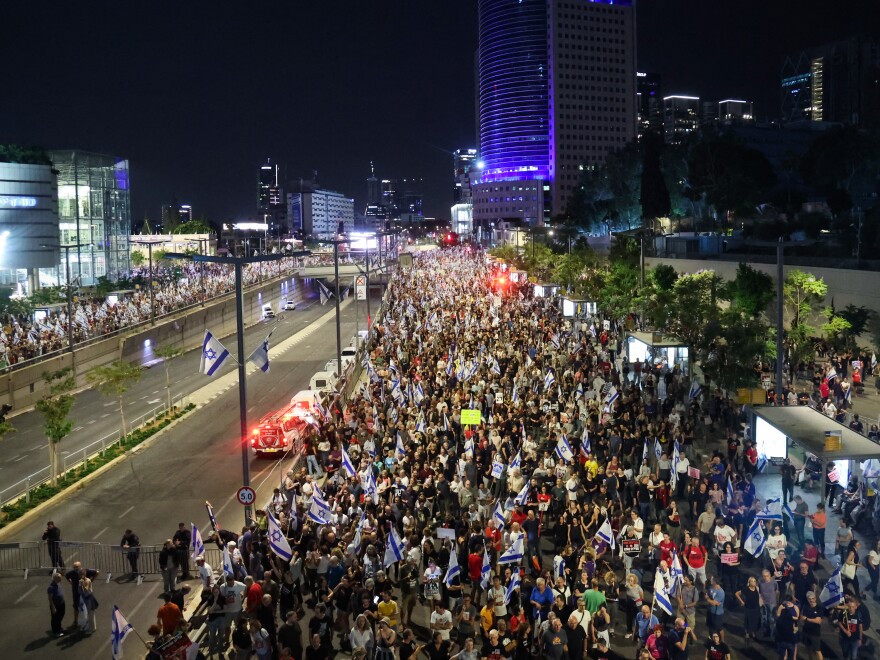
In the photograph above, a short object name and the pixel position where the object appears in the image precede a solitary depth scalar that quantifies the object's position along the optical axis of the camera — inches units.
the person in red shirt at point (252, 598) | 520.1
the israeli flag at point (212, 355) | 817.5
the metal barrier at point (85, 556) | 695.7
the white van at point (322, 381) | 1360.9
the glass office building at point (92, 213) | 3511.3
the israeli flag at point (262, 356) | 870.4
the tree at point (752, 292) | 1339.8
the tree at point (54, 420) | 976.3
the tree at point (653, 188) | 3034.0
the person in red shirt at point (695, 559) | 526.0
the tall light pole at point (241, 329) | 693.3
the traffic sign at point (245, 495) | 647.8
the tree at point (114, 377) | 1238.3
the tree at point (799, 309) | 1229.1
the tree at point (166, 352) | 1477.6
